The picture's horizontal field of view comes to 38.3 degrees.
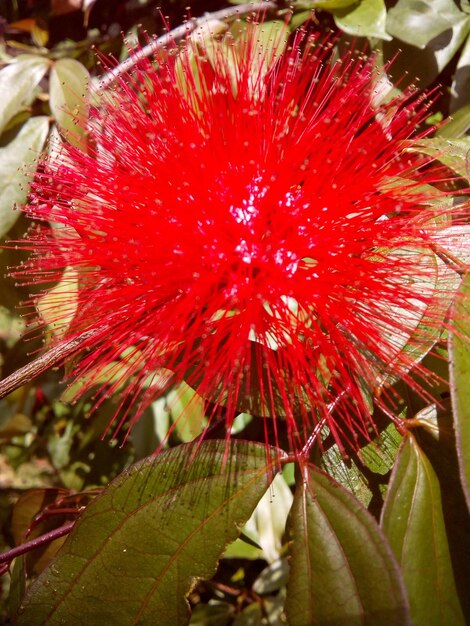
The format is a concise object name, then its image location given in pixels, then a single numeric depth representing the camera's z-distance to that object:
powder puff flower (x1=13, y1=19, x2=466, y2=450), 0.11
